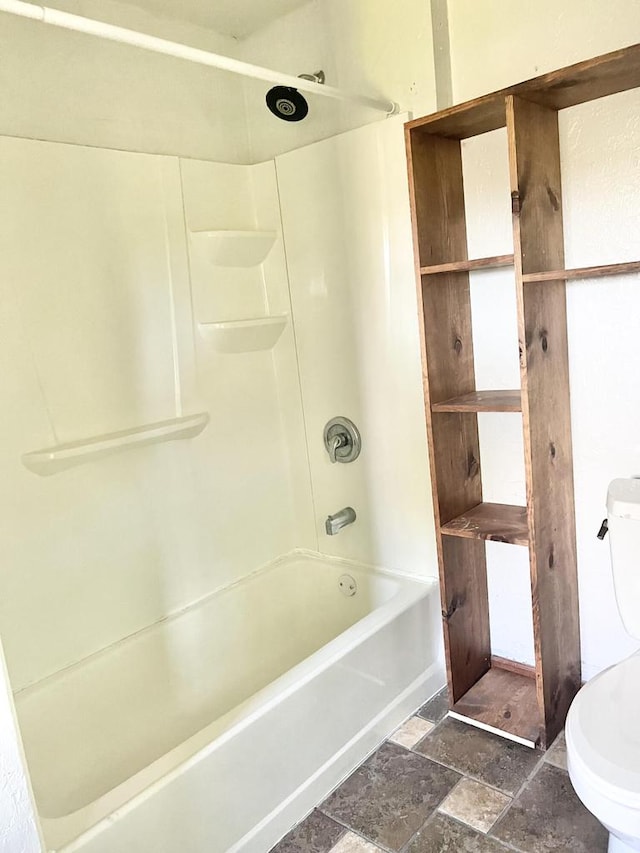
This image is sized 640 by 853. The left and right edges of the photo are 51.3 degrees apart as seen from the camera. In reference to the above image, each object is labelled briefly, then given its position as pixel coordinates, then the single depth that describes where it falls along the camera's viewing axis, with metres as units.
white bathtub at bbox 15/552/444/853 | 1.54
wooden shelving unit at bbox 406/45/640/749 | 1.74
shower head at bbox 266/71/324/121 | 2.17
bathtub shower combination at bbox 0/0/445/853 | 1.87
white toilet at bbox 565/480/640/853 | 1.31
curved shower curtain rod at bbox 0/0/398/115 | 1.25
